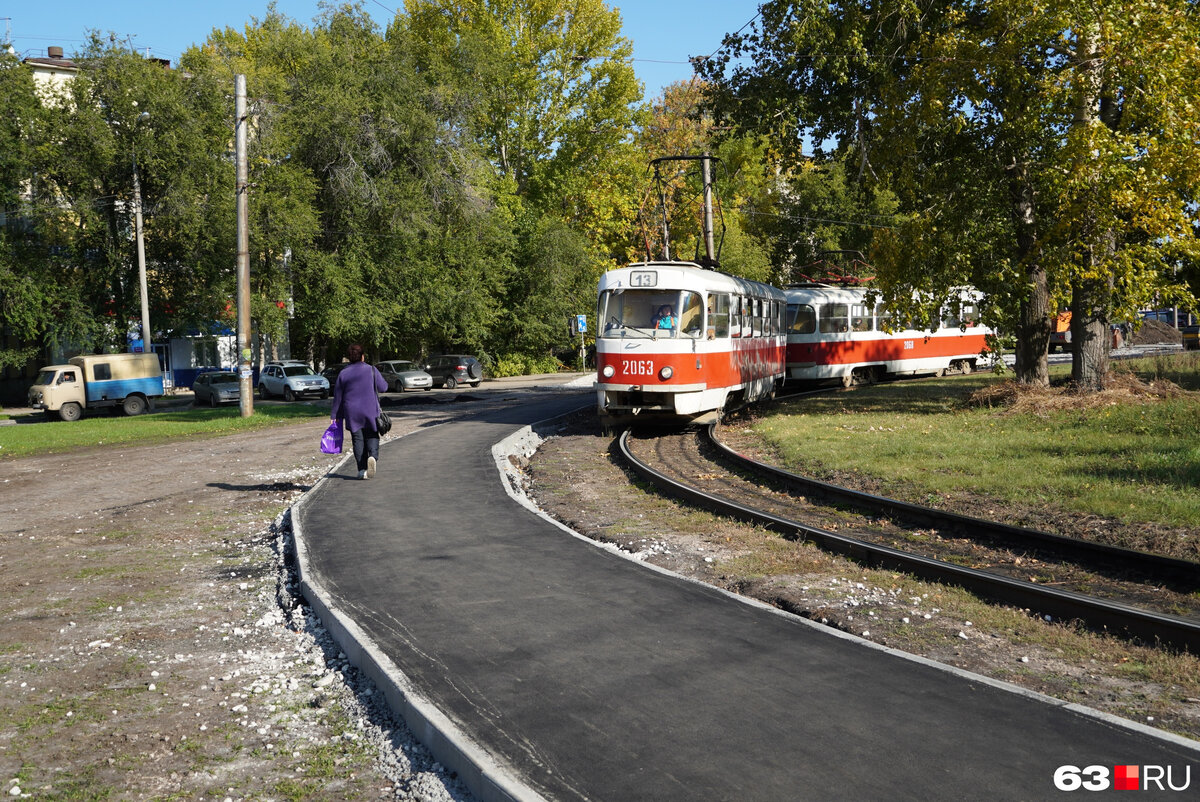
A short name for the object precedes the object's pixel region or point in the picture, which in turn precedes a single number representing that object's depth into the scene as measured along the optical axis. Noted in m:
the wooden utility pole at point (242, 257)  25.95
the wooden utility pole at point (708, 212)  29.14
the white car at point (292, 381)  39.00
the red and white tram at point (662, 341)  18.36
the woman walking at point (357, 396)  12.37
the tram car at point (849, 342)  29.64
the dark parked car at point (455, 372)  44.53
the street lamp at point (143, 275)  33.62
